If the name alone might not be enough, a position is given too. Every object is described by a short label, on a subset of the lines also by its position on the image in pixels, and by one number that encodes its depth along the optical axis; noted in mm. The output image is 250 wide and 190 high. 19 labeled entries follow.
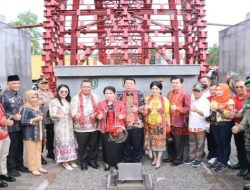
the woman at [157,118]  3246
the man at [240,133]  3061
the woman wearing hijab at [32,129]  3069
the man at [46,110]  3588
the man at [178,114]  3274
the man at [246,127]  2769
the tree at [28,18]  30893
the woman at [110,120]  3190
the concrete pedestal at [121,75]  3496
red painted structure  4492
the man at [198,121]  3248
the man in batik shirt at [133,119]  3241
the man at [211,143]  3349
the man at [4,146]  2762
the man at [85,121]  3217
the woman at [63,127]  3224
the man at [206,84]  3482
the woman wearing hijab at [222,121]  3111
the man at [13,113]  2979
